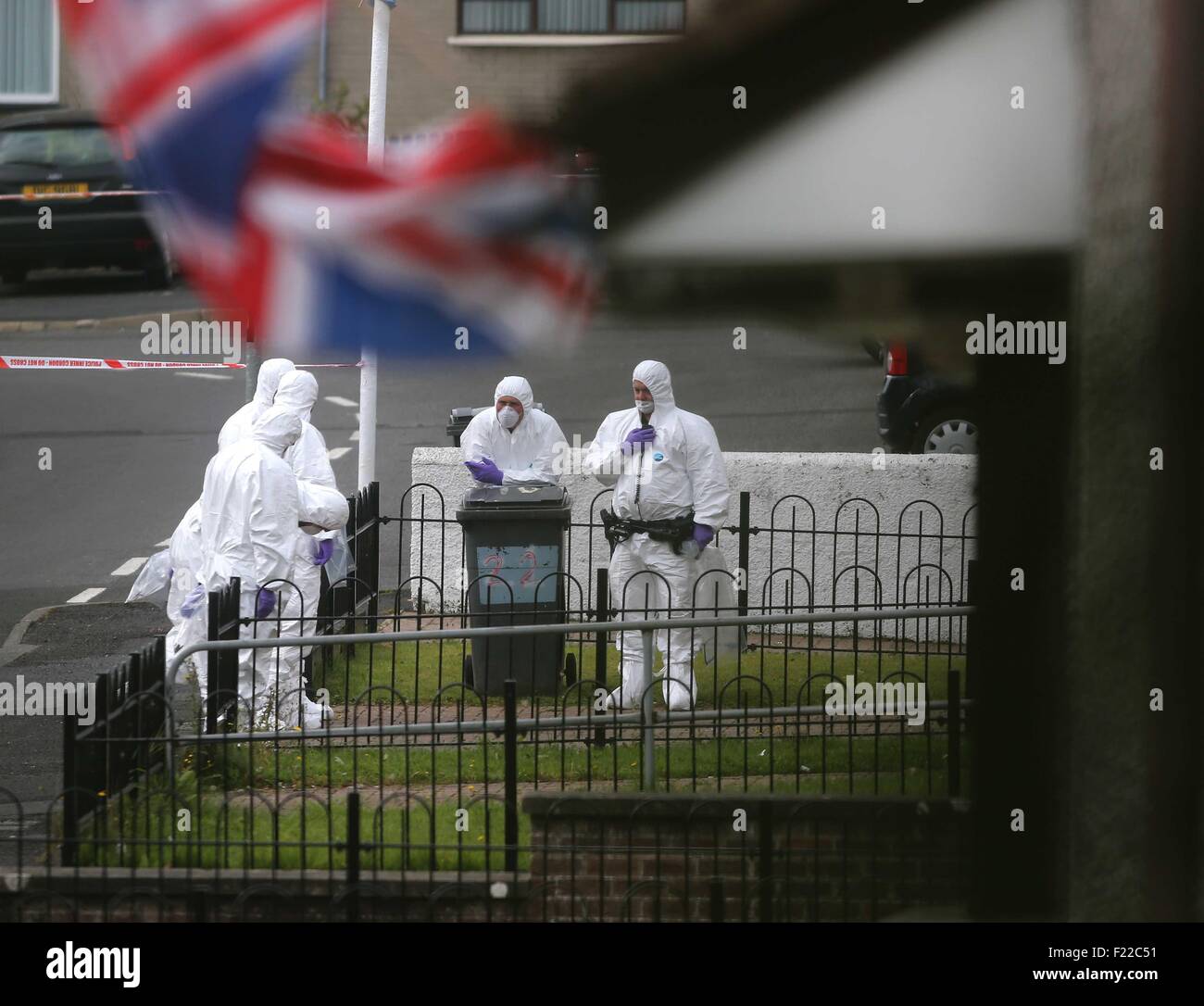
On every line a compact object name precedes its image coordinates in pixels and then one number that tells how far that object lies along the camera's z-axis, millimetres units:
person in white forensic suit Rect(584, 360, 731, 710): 17172
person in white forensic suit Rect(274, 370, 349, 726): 16406
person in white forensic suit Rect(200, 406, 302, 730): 16187
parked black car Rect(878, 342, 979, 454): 24578
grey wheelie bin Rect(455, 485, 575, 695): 17781
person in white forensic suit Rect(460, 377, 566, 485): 18828
